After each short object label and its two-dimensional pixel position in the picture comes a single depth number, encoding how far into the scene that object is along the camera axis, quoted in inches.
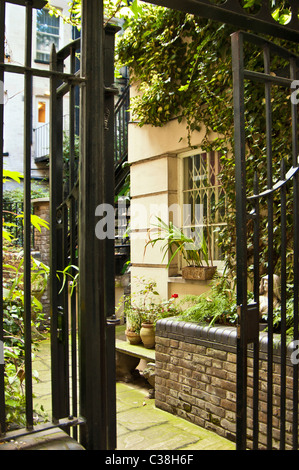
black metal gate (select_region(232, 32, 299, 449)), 92.7
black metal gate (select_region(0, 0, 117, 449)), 81.4
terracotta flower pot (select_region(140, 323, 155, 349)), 231.5
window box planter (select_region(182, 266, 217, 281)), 220.8
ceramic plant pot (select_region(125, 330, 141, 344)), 241.1
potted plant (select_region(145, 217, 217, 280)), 222.4
